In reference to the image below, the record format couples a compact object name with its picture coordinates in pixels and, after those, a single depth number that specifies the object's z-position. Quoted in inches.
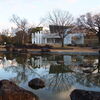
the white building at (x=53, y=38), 2504.9
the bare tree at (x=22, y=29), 2553.9
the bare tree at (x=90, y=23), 2145.9
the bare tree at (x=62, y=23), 2140.7
